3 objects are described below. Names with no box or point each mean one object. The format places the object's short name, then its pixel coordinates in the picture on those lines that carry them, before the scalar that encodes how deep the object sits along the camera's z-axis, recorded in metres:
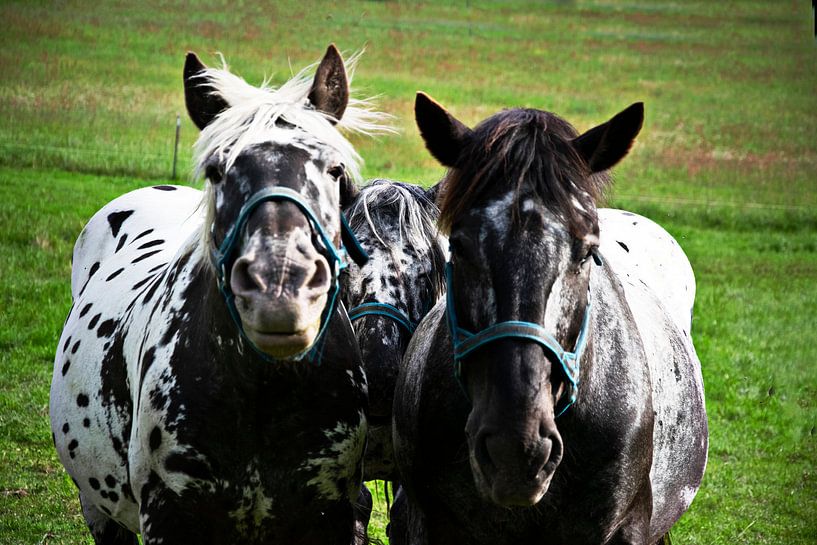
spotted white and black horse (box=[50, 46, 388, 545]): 5.30
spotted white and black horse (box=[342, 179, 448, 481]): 7.60
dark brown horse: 4.85
